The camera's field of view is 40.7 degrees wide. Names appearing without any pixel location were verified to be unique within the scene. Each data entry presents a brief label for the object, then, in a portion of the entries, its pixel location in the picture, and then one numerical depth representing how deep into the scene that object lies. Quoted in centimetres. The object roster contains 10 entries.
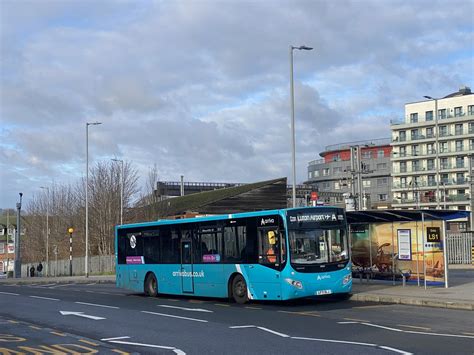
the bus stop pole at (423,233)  2077
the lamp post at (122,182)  5446
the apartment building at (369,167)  12394
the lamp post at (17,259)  6381
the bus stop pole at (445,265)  2078
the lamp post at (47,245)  6888
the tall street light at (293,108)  2613
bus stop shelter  2078
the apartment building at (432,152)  9512
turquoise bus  1812
